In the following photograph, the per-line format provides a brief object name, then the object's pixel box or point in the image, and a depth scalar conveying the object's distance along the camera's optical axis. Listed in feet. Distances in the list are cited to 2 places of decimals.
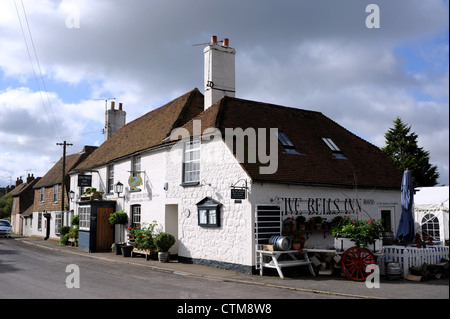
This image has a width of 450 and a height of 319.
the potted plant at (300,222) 46.06
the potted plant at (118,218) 67.67
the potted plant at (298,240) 42.93
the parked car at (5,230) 119.14
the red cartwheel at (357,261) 38.70
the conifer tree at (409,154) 118.93
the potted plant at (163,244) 54.95
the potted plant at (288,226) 44.78
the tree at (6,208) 183.35
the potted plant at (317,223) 47.67
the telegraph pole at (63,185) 102.12
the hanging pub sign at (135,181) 65.67
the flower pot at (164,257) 54.90
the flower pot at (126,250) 62.49
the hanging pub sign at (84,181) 82.02
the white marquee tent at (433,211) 71.72
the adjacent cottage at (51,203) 108.46
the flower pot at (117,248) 65.26
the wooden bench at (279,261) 41.27
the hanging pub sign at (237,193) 42.96
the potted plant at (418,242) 42.06
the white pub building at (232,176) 46.03
